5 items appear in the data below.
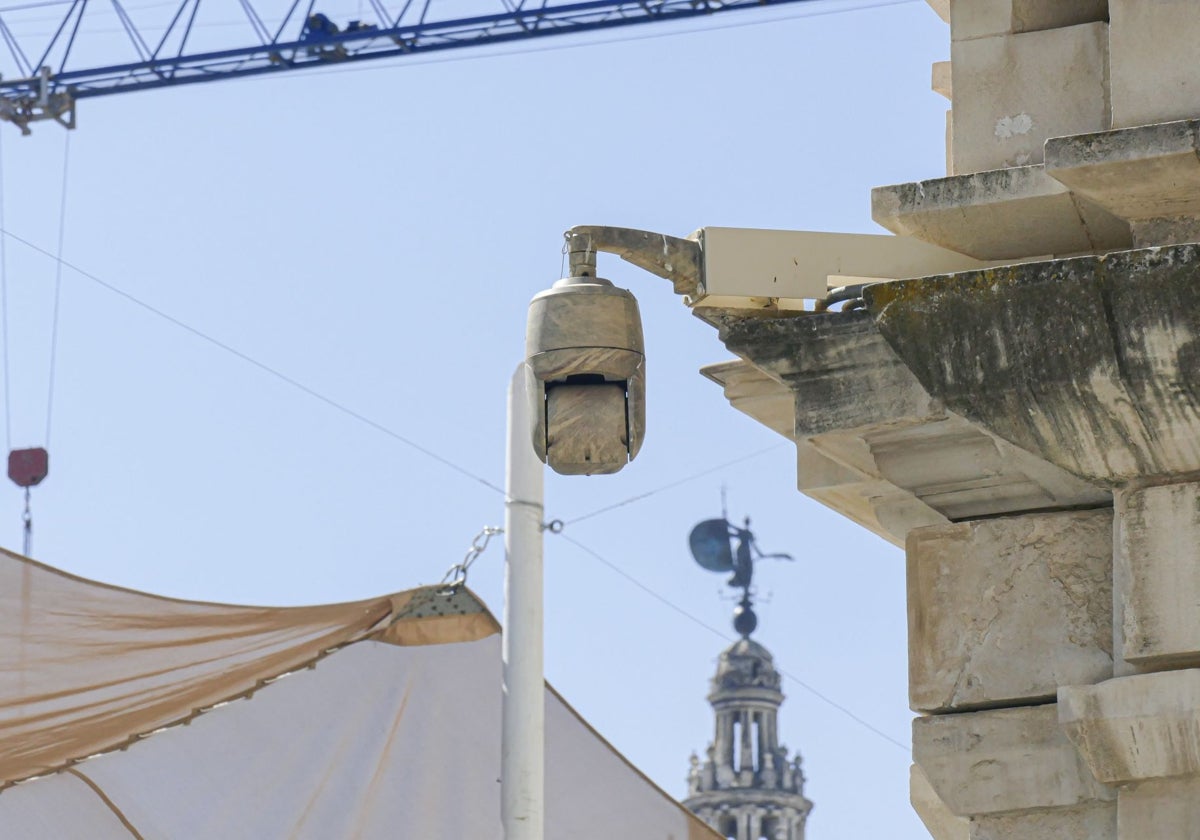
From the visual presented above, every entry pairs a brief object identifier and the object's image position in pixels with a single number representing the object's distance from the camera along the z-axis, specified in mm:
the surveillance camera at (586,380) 11414
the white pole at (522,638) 18641
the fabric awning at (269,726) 20062
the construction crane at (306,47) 82812
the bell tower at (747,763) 140500
